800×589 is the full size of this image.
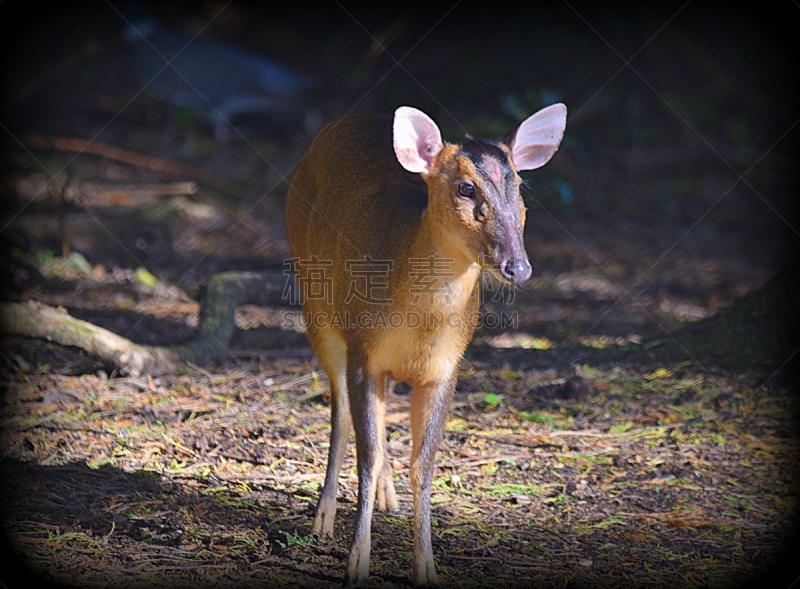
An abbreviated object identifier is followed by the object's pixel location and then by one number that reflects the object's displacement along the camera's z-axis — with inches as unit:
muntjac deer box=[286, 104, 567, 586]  304.8
